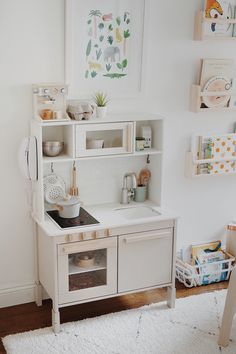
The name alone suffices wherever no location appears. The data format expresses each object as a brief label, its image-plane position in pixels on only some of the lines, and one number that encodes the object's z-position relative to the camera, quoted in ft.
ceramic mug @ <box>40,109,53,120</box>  10.25
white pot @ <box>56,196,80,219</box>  10.60
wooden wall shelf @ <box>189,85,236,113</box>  12.07
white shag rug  9.98
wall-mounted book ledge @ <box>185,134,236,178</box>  12.54
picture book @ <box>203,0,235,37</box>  11.74
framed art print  10.62
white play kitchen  10.32
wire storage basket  12.40
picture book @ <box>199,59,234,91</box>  12.10
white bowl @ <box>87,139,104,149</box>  10.78
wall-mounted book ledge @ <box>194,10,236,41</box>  11.67
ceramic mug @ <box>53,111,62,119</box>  10.30
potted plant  10.82
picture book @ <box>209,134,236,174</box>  12.73
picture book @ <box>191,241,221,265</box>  13.15
